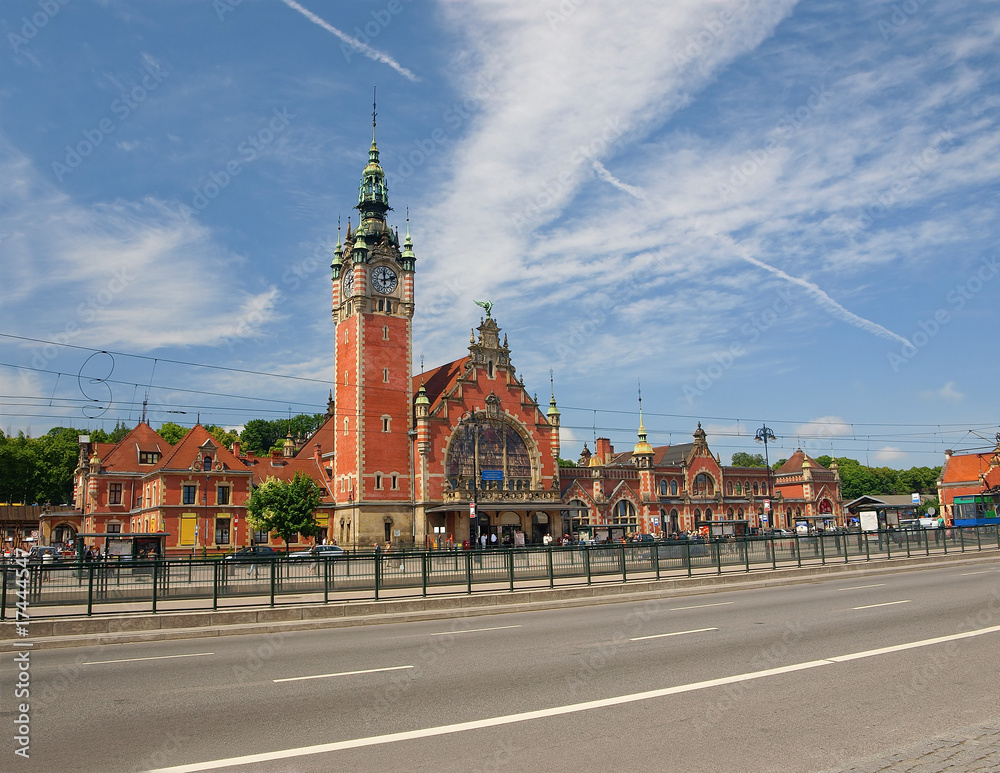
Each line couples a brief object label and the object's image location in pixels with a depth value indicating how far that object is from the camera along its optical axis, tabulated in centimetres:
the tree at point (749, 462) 19025
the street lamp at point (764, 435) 6908
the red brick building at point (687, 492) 7231
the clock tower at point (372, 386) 6178
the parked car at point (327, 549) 4618
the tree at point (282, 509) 5647
